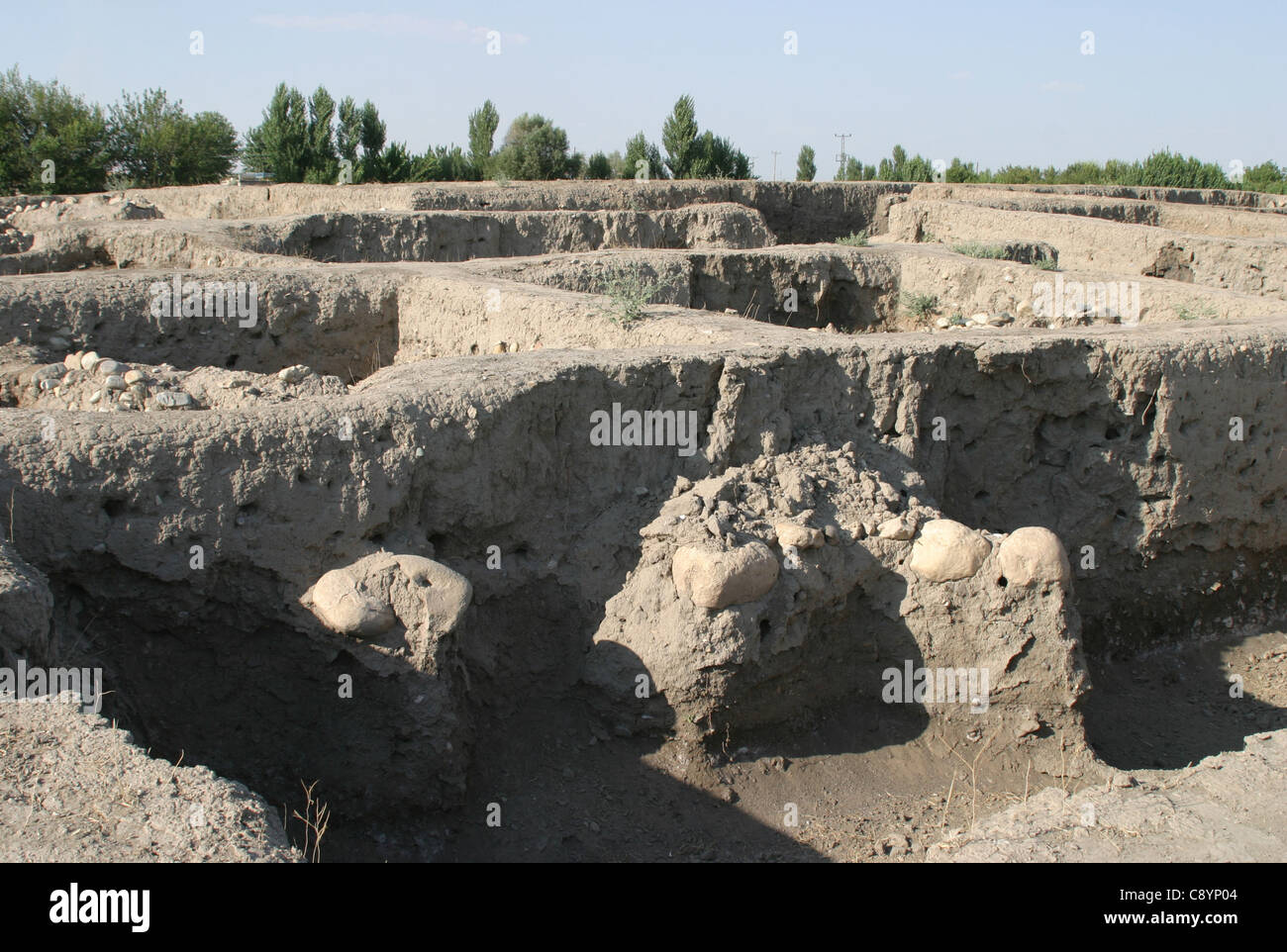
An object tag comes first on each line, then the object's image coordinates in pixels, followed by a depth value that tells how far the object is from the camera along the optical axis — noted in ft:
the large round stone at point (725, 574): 13.62
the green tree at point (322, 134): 60.54
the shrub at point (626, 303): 19.07
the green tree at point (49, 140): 58.39
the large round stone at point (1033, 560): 14.80
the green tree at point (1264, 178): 83.16
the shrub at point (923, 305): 29.25
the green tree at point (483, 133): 67.31
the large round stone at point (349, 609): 12.44
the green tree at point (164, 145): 65.00
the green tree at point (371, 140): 61.21
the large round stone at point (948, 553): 14.89
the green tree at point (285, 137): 59.72
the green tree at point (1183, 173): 78.48
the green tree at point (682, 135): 65.87
